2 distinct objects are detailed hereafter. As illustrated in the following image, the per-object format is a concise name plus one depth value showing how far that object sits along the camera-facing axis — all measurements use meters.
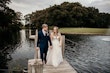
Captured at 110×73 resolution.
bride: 4.76
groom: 4.31
